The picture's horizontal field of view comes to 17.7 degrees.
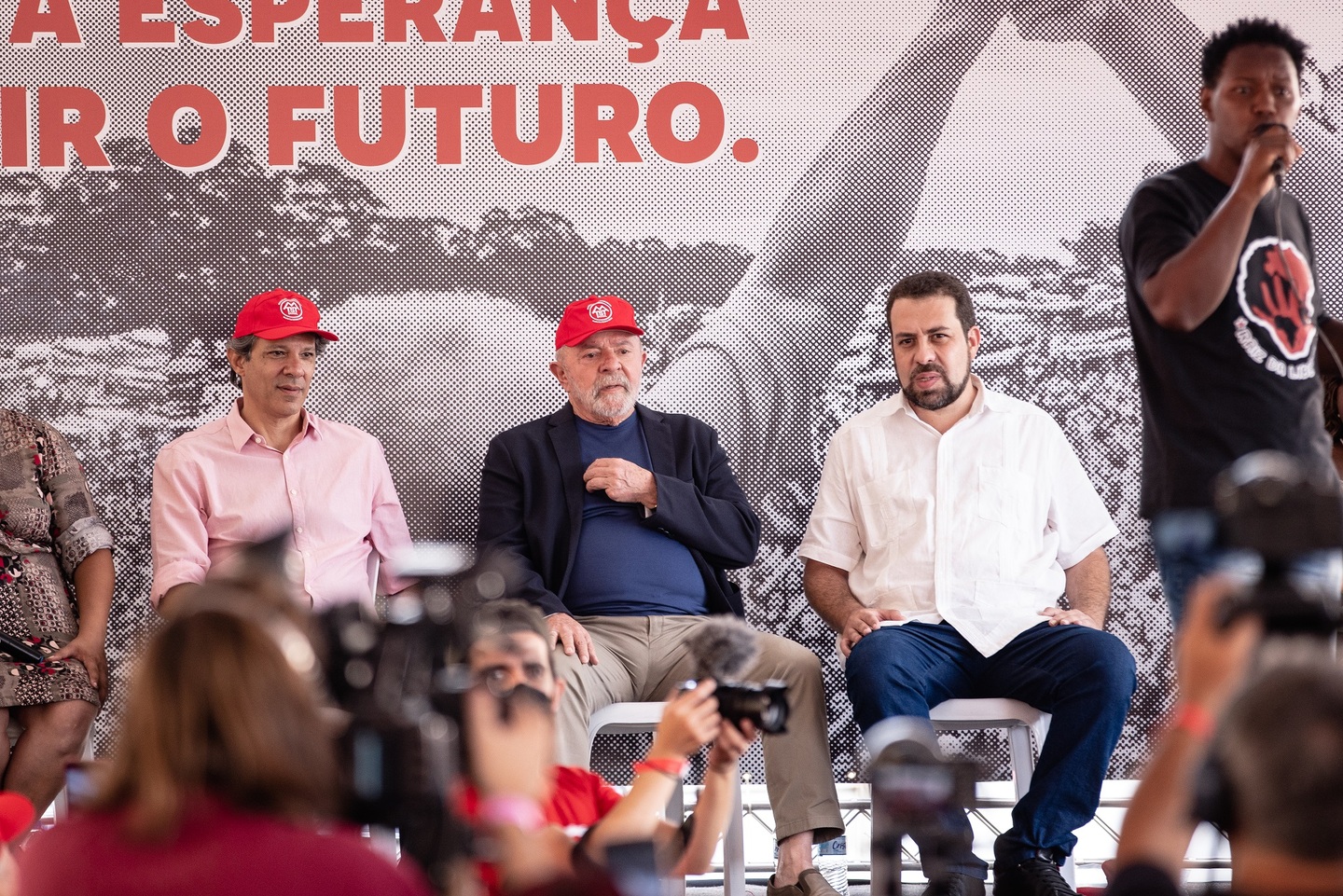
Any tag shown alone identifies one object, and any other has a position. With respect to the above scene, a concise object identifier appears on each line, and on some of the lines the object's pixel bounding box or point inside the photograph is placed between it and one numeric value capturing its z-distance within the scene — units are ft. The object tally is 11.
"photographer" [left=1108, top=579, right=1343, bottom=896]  13.08
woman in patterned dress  25.25
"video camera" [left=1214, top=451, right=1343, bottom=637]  16.95
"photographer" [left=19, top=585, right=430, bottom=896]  14.93
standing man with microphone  22.94
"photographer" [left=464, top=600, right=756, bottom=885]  21.82
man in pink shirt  25.80
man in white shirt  24.65
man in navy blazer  24.69
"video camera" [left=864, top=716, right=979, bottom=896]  18.38
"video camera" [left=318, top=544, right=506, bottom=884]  16.25
